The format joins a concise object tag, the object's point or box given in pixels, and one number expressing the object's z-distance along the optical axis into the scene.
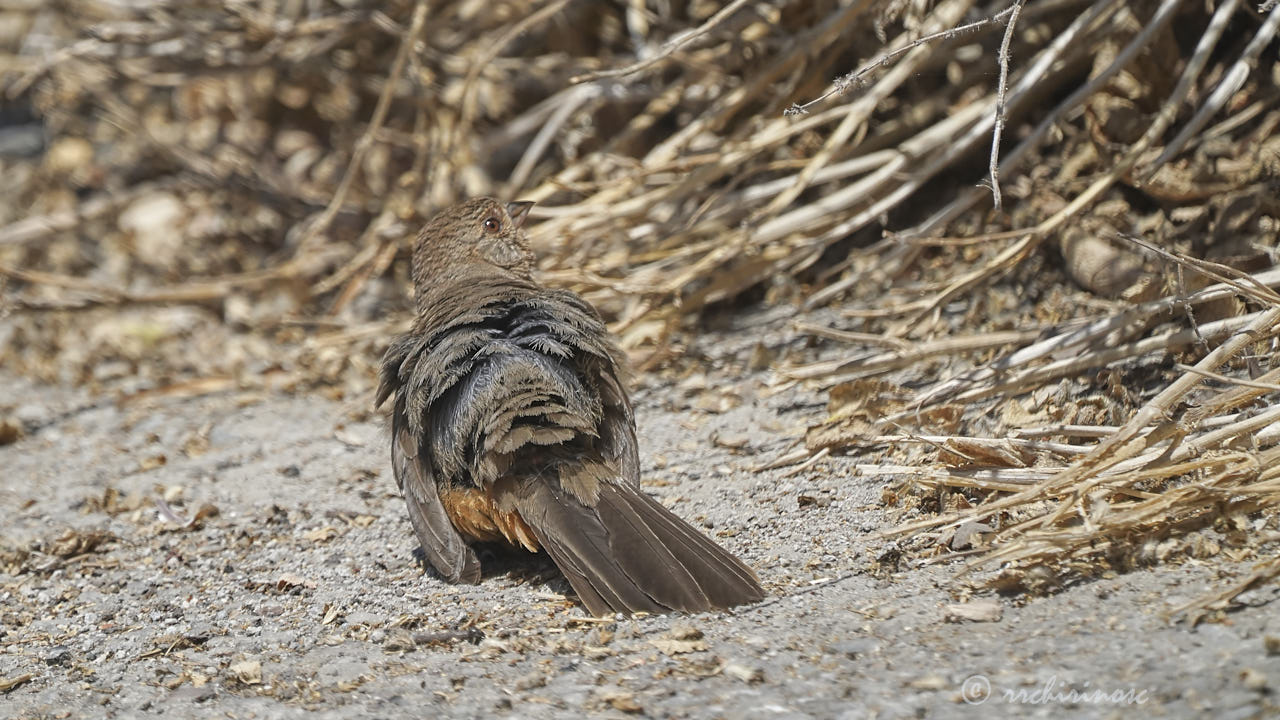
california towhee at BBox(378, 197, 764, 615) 6.14
